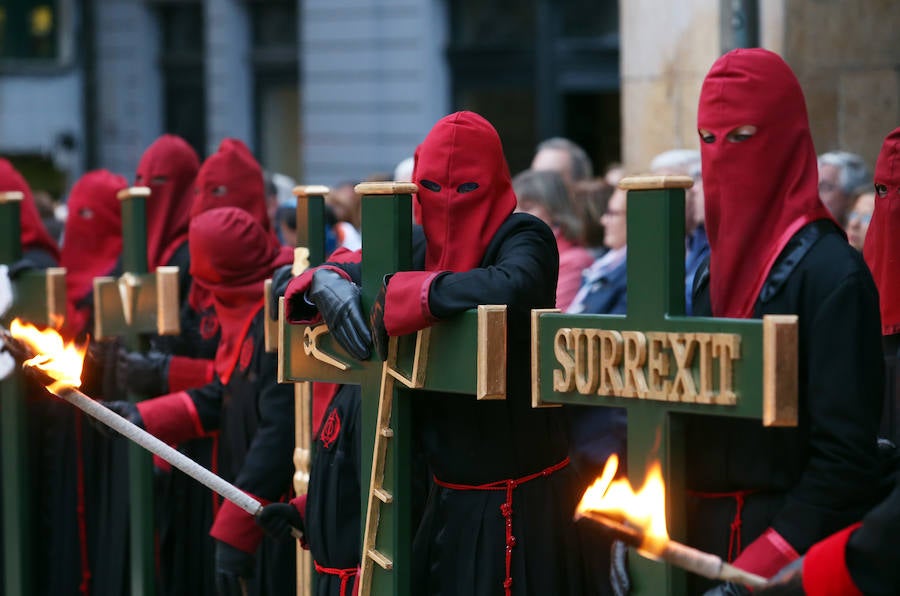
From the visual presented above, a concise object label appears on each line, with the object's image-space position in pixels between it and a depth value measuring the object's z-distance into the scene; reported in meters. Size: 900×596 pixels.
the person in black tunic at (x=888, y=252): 6.69
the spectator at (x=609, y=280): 10.06
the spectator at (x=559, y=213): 11.12
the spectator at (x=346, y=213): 14.12
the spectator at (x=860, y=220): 10.15
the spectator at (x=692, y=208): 10.54
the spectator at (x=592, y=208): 11.65
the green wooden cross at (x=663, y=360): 5.05
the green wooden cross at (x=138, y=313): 8.70
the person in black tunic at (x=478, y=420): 6.34
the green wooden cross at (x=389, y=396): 6.10
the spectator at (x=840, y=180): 11.68
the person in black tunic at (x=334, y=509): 7.16
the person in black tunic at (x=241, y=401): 8.22
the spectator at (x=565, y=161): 13.97
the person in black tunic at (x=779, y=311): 5.26
